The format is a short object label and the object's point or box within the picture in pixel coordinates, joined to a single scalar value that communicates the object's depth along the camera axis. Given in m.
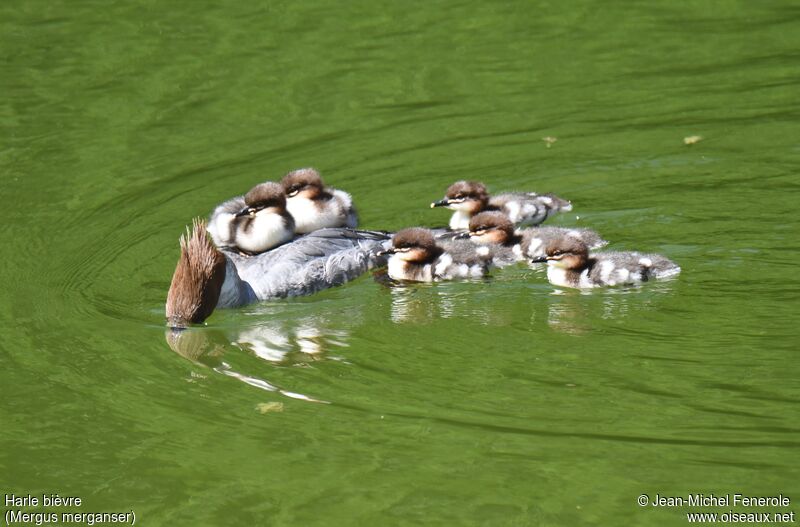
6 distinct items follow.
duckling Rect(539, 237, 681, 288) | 13.44
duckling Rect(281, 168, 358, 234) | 15.48
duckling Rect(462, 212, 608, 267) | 14.61
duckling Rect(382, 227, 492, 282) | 14.41
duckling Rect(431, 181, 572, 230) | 15.59
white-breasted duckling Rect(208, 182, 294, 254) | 14.79
